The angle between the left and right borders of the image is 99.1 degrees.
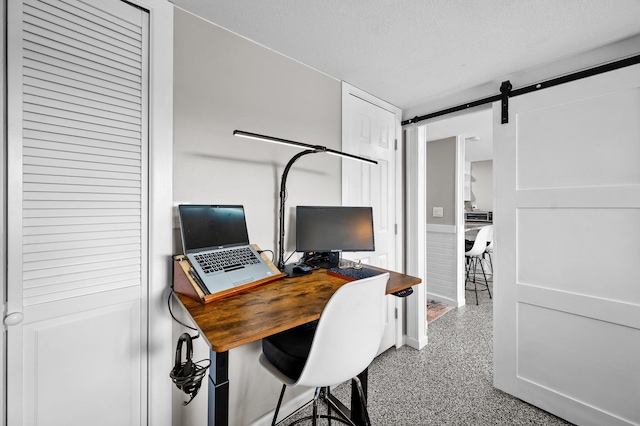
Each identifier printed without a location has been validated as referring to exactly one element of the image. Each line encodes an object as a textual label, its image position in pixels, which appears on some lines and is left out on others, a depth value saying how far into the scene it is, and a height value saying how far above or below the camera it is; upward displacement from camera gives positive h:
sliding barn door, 1.54 -0.22
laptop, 1.19 -0.18
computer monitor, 1.77 -0.11
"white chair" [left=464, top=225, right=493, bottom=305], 4.05 -0.45
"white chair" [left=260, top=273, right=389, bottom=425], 0.98 -0.49
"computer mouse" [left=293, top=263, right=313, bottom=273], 1.57 -0.33
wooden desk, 0.86 -0.38
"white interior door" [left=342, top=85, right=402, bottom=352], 2.18 +0.36
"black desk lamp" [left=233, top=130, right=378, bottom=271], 1.62 +0.13
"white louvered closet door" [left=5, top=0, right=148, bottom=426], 0.98 +0.00
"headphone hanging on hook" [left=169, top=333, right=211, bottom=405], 1.04 -0.63
